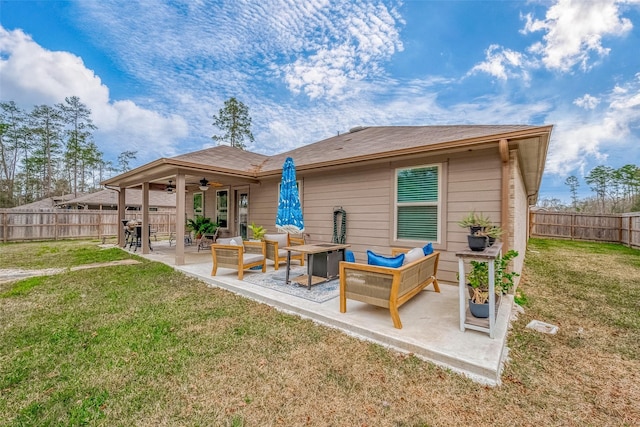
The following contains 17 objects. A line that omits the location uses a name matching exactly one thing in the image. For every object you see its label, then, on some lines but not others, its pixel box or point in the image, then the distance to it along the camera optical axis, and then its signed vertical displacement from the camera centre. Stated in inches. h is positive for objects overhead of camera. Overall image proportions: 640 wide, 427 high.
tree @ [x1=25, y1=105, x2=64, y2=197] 853.2 +238.4
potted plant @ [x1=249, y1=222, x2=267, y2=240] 243.6 -18.5
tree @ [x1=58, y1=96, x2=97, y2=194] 872.9 +268.3
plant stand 109.7 -34.7
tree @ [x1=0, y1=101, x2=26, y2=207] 813.9 +210.1
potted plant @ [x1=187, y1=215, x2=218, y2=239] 396.5 -22.0
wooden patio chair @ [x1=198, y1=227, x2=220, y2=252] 375.6 -39.1
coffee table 188.3 -34.5
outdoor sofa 121.3 -33.3
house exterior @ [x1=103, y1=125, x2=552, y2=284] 178.9 +28.0
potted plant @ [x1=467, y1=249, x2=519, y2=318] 120.0 -33.3
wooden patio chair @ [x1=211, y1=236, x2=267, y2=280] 210.9 -34.8
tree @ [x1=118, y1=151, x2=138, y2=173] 1273.4 +246.9
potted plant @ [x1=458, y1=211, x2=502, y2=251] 121.3 -8.3
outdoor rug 169.5 -50.9
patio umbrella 221.3 +5.1
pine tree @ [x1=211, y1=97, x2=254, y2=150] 874.8 +287.9
